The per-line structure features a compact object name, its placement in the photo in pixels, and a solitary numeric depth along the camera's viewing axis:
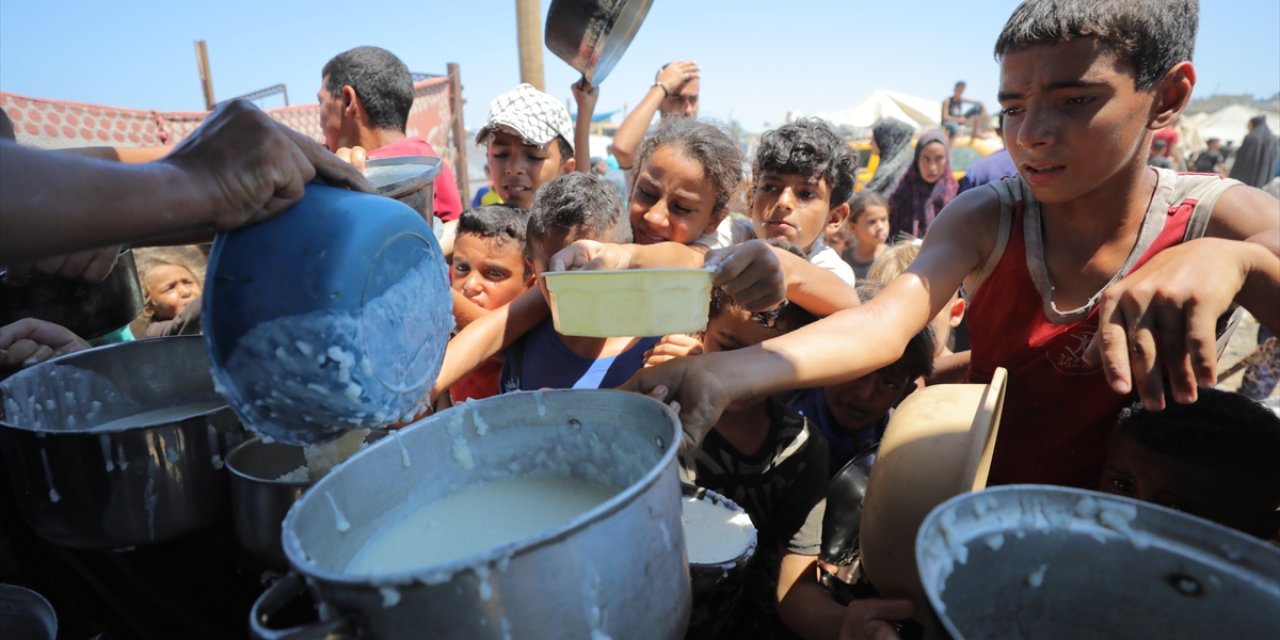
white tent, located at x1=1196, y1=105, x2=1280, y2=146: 26.82
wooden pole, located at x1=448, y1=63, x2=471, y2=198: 7.91
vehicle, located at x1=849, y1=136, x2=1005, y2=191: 11.88
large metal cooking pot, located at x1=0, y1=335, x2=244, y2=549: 1.08
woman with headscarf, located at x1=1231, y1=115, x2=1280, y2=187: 8.42
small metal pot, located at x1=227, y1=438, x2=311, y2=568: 1.01
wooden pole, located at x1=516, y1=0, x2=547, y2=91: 4.16
